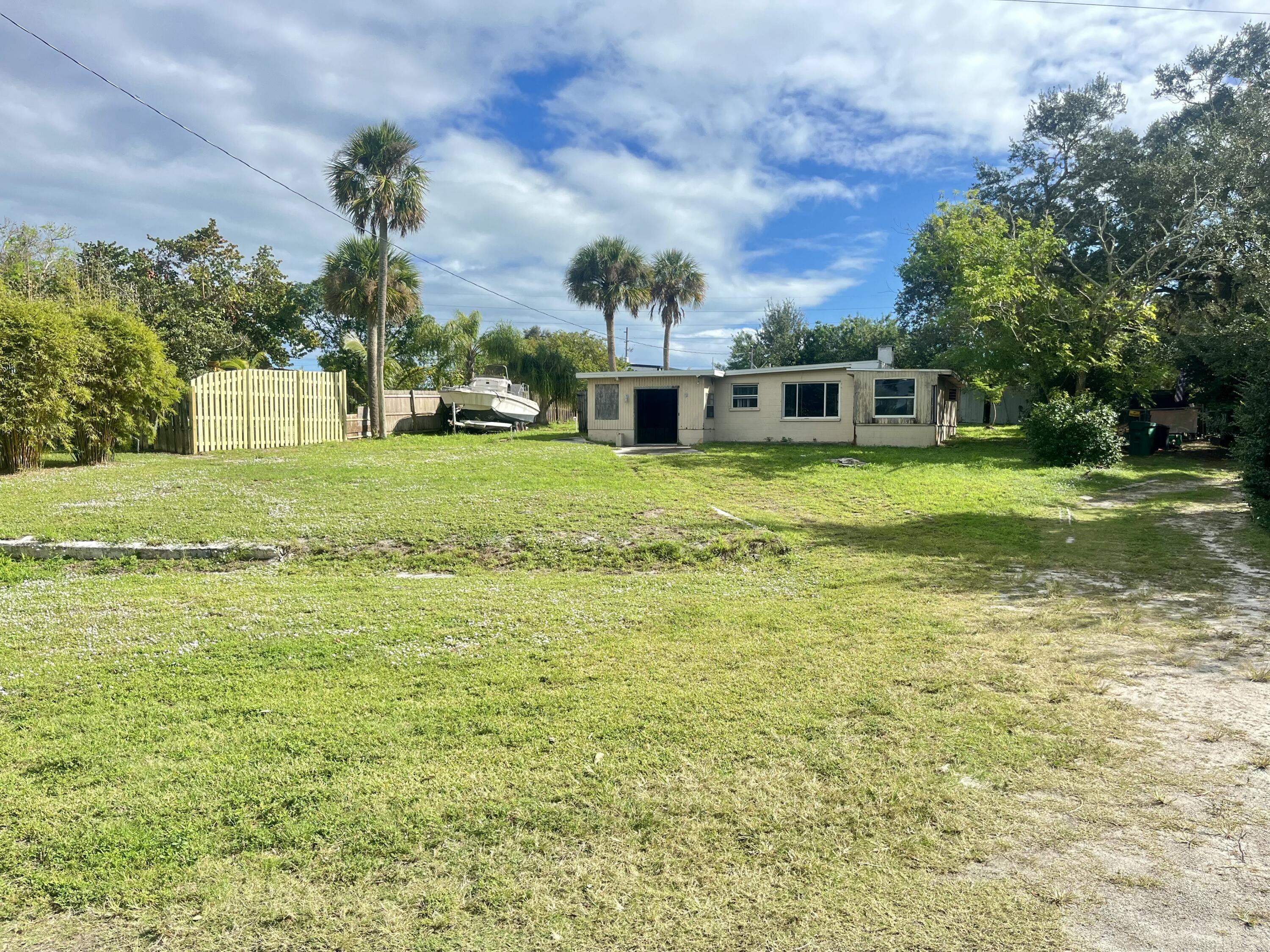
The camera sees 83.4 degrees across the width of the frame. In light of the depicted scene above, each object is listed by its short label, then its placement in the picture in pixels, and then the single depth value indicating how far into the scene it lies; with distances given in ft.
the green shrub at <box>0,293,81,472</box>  40.24
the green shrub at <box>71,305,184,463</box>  45.27
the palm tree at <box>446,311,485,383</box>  109.19
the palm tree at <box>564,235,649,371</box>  111.86
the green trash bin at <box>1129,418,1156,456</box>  68.59
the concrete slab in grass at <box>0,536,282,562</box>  25.54
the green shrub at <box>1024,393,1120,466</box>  57.47
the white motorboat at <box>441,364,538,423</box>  82.99
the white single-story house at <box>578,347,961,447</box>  70.18
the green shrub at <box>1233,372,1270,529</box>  31.89
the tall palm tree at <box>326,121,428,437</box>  76.79
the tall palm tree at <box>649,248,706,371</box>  123.75
